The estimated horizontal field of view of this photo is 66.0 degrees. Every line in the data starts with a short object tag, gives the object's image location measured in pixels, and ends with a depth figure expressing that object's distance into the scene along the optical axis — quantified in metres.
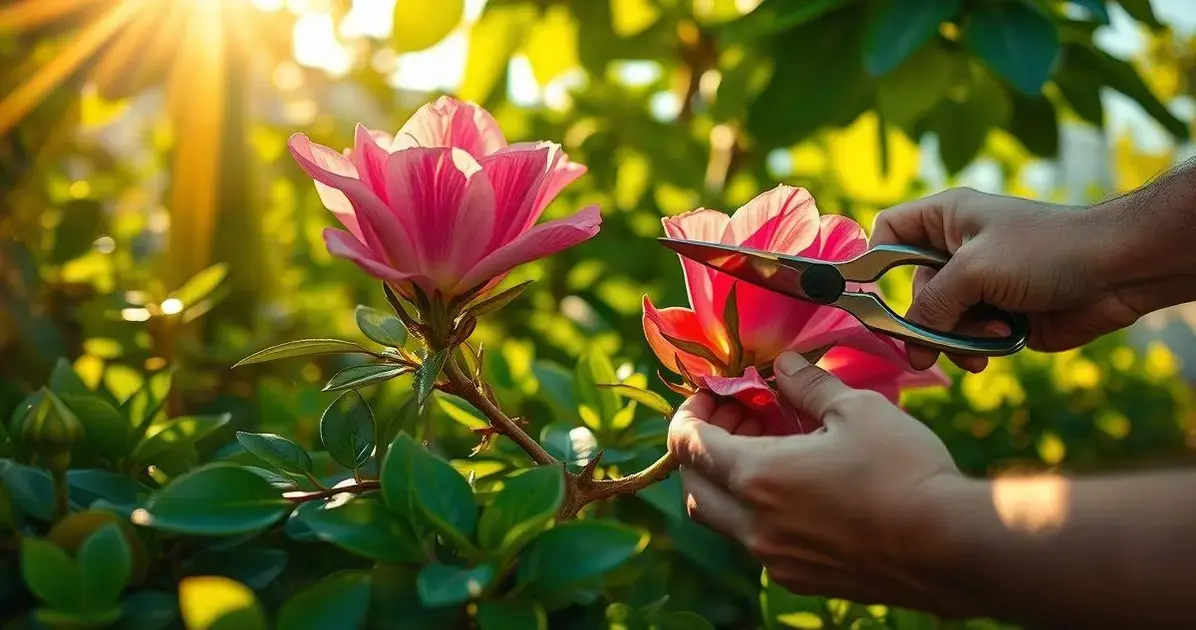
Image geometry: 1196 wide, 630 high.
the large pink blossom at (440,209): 0.57
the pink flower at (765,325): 0.66
